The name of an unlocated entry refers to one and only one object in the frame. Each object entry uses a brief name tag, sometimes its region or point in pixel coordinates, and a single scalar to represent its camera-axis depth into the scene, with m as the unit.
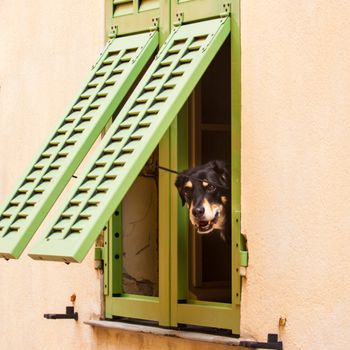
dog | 10.07
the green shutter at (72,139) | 9.93
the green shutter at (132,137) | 9.13
